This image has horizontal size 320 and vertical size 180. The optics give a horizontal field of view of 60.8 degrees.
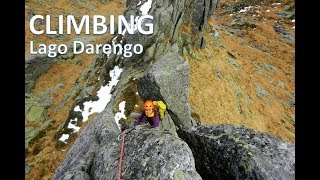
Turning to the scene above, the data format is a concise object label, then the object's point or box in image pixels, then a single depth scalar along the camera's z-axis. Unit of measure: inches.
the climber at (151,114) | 361.2
